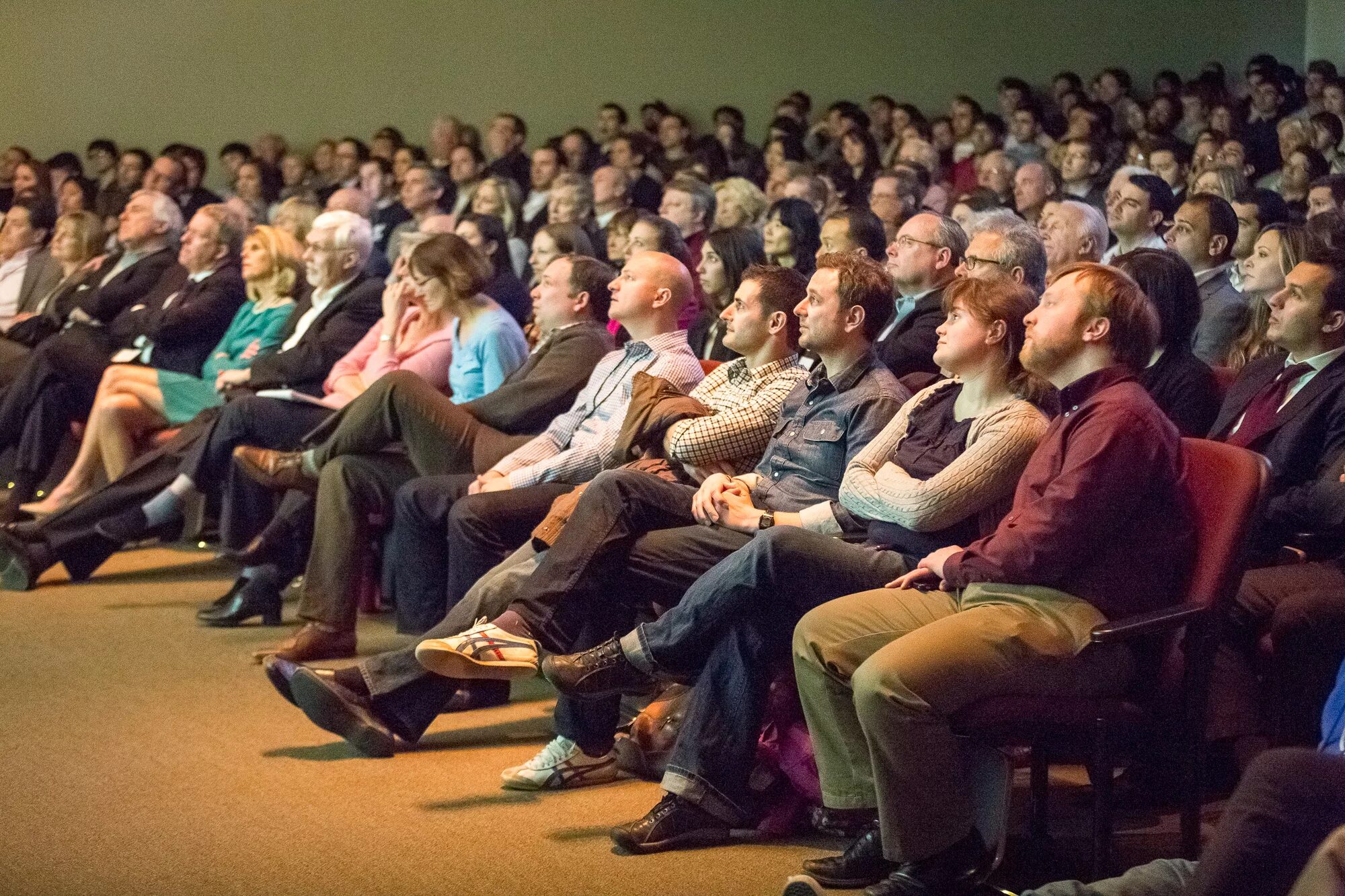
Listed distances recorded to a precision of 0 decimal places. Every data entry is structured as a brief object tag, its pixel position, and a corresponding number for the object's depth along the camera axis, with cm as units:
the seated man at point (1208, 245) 739
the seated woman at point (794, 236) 822
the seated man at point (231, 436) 861
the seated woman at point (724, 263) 790
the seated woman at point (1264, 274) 653
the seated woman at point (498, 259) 973
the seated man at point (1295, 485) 497
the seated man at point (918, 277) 698
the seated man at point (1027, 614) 434
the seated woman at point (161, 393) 979
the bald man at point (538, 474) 693
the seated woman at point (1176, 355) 601
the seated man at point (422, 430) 743
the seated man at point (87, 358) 1014
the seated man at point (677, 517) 557
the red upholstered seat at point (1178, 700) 432
